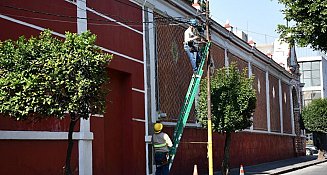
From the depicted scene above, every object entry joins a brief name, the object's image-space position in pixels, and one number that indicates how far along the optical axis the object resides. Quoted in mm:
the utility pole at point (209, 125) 17109
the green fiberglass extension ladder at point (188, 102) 18891
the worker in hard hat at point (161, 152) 16281
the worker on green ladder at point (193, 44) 18859
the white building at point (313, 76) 72375
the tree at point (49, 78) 9000
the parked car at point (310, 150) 56416
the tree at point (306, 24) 13258
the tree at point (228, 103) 18938
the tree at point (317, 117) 40781
